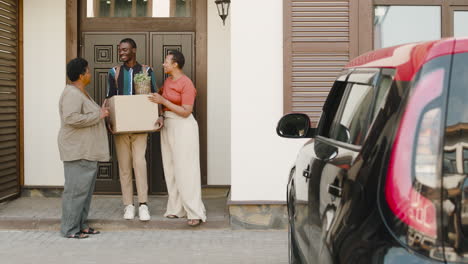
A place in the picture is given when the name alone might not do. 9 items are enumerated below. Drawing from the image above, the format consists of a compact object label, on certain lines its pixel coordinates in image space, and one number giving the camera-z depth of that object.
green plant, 8.09
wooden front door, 9.84
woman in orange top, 8.00
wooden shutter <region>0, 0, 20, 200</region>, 9.12
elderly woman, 7.47
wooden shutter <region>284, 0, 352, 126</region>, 8.09
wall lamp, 9.22
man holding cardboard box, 8.27
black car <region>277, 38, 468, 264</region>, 2.51
